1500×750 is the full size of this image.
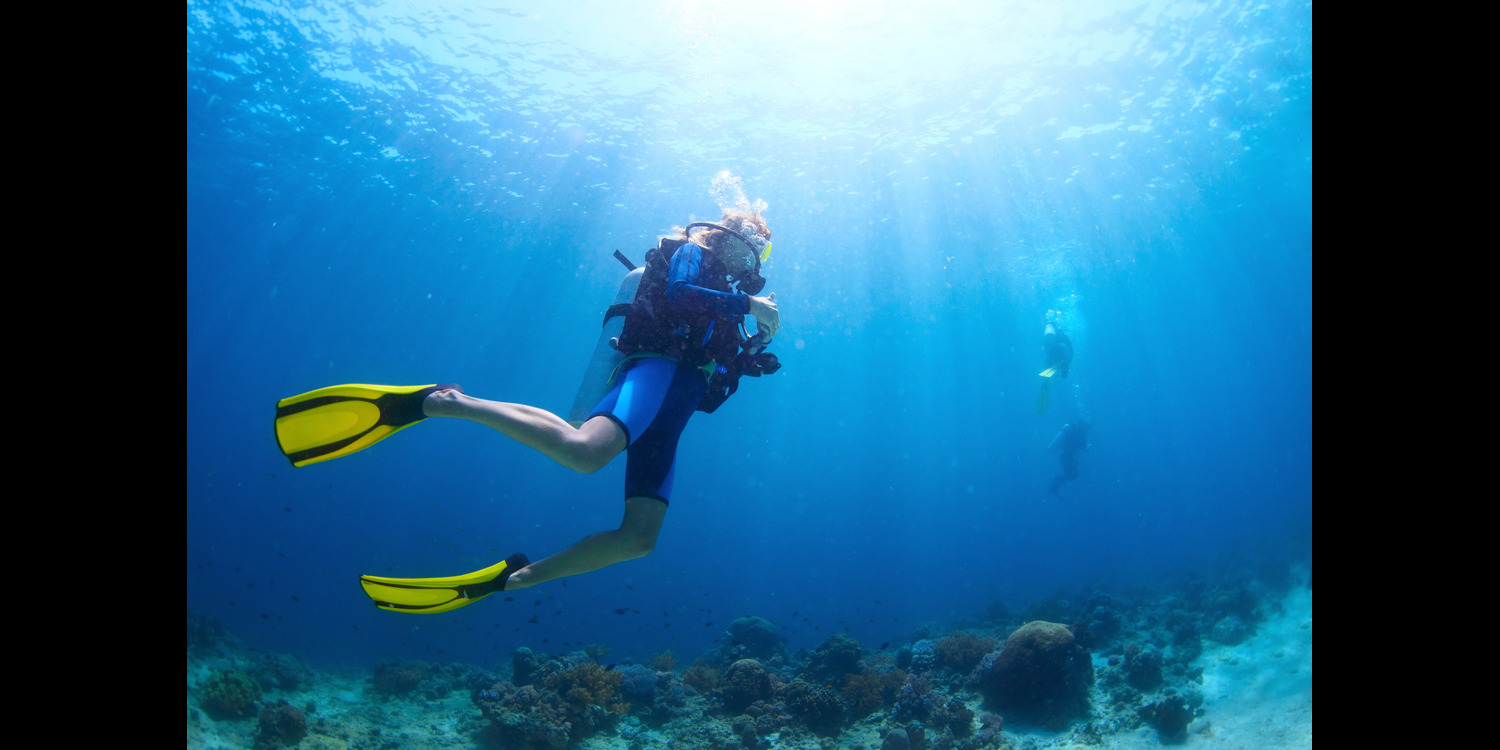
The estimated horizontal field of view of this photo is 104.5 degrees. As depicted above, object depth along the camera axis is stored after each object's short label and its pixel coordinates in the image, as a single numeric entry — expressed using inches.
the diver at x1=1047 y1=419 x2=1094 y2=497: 914.1
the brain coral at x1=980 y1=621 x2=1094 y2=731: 318.0
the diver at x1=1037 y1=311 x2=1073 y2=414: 1060.5
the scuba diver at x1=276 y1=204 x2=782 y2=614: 133.9
